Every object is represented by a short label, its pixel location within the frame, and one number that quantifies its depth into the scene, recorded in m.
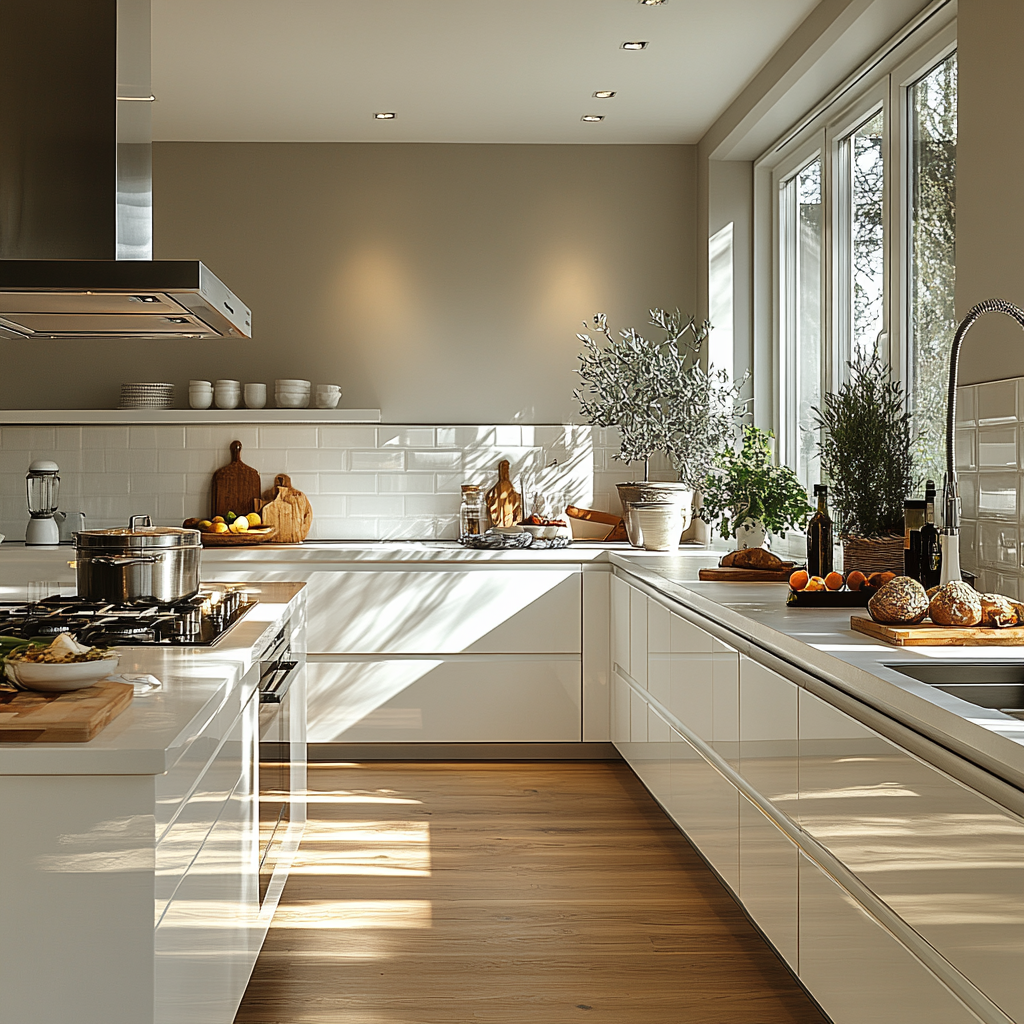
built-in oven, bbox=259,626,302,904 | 2.48
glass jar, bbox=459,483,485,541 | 4.89
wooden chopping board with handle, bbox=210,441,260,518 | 5.10
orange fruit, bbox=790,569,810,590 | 2.76
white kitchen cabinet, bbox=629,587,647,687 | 3.81
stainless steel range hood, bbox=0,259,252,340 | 2.72
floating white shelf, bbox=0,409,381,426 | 4.98
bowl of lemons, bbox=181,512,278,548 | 4.68
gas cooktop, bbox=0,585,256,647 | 2.16
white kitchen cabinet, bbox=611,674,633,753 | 4.16
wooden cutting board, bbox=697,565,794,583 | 3.38
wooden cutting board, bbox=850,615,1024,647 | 2.01
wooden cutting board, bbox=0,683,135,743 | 1.45
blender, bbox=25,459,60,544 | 4.83
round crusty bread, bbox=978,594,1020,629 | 2.07
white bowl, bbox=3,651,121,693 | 1.64
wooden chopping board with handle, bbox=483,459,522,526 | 5.17
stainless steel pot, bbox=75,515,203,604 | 2.55
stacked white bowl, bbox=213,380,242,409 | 5.03
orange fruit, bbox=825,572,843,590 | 2.73
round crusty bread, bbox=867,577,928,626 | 2.14
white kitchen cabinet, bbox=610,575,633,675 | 4.16
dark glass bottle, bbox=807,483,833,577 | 2.94
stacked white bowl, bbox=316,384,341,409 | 5.05
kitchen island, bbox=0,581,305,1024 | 1.42
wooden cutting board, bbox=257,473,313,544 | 4.99
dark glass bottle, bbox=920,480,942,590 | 2.45
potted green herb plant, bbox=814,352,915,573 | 2.95
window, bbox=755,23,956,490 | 3.28
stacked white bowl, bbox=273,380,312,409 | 5.04
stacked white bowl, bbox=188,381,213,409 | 5.04
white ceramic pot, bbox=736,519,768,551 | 3.93
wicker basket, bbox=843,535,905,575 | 2.85
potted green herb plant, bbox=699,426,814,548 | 3.76
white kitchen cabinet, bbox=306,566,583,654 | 4.50
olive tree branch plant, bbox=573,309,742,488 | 4.51
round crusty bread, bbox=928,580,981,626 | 2.06
